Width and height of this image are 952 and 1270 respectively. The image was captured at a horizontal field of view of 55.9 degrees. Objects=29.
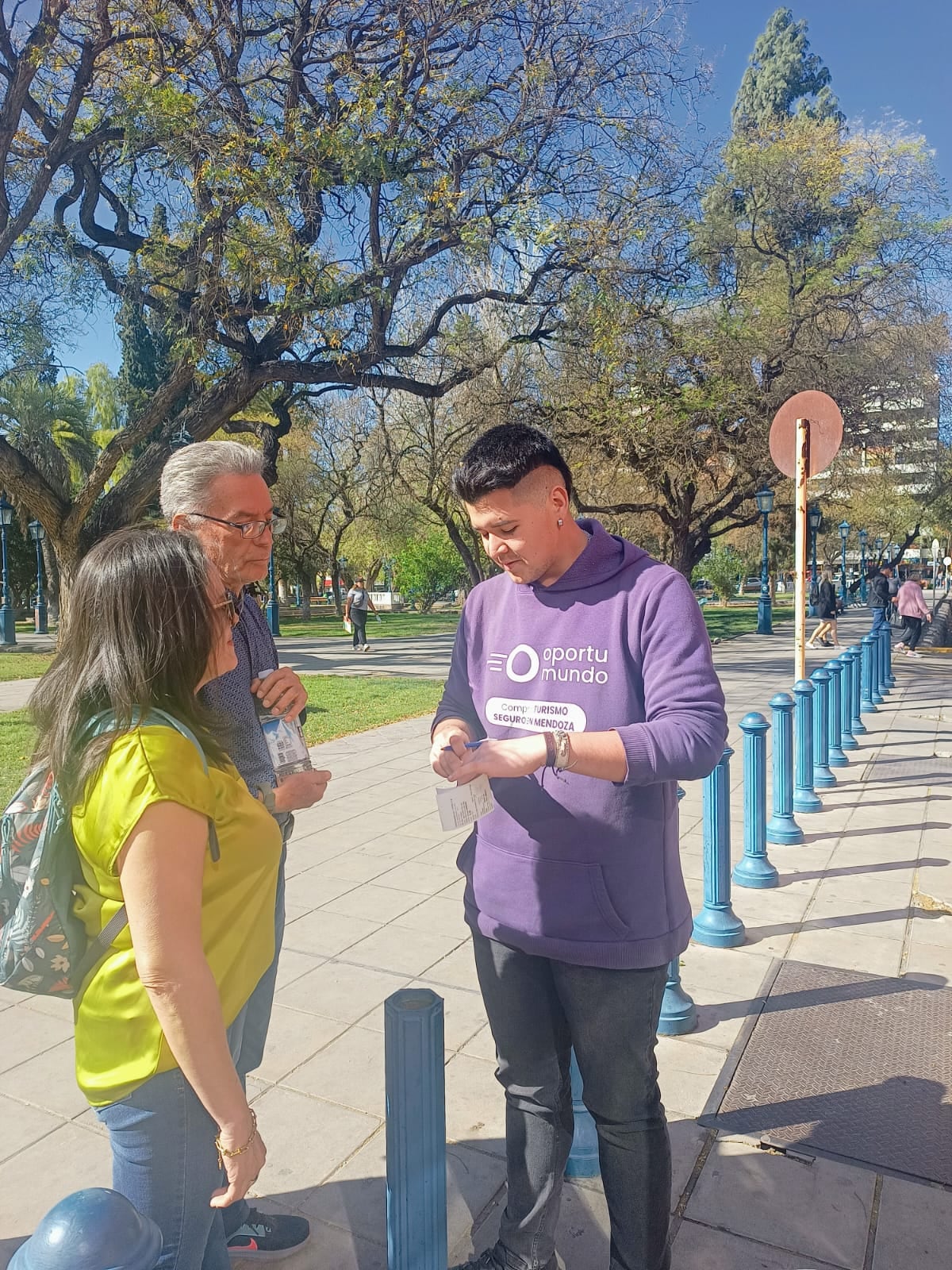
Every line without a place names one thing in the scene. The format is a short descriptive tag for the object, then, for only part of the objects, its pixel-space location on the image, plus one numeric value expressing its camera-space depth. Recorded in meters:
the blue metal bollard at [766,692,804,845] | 5.62
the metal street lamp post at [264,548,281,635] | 25.58
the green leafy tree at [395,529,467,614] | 48.59
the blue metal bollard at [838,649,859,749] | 8.53
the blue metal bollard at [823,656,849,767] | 7.77
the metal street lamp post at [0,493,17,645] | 25.11
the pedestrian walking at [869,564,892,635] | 25.19
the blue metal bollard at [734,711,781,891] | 4.76
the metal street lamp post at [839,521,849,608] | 41.91
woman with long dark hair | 1.43
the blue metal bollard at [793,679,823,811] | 6.21
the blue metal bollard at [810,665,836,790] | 7.25
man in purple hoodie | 1.85
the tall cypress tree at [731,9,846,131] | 45.12
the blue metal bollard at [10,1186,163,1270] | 0.91
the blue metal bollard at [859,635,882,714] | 11.27
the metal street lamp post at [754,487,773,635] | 25.62
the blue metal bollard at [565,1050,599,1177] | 2.63
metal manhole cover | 2.75
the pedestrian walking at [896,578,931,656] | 18.33
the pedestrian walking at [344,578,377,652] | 21.92
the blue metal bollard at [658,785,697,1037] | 3.41
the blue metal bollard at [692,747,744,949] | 4.10
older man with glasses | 2.20
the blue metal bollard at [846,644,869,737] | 9.27
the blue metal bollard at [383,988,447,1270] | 1.69
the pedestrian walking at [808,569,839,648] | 19.77
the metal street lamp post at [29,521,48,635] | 31.02
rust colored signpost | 5.60
